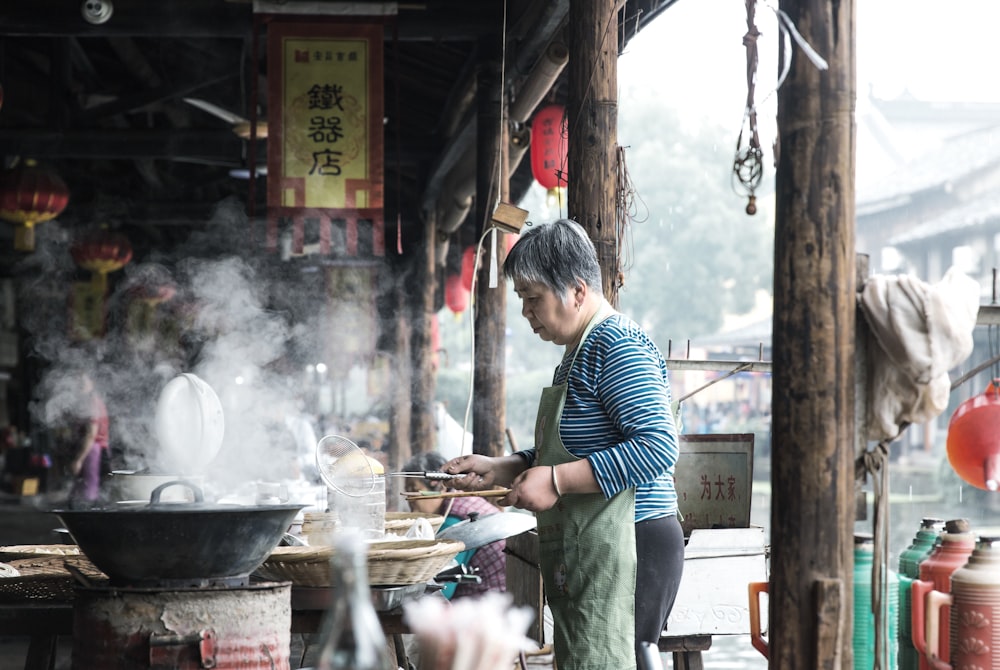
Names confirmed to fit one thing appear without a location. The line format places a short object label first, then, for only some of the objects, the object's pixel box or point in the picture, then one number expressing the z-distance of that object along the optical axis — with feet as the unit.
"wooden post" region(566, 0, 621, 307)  15.83
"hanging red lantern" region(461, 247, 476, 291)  38.45
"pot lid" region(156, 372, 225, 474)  14.87
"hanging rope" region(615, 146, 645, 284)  16.28
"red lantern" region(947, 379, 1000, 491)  14.44
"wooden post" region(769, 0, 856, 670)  8.40
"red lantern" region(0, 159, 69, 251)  29.99
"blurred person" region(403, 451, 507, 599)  19.15
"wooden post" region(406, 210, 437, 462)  42.32
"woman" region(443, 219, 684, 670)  9.45
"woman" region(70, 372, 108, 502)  33.04
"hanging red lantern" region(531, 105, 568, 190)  25.31
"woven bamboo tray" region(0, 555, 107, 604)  11.37
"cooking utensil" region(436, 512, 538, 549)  13.08
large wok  8.97
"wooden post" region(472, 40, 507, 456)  25.88
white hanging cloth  7.89
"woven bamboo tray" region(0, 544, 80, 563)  13.80
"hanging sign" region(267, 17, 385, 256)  23.56
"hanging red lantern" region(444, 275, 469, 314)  46.50
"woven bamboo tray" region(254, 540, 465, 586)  11.20
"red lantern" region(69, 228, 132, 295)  38.91
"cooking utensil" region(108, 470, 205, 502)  14.55
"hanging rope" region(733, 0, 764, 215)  11.27
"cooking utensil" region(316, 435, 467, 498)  13.05
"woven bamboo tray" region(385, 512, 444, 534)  15.07
